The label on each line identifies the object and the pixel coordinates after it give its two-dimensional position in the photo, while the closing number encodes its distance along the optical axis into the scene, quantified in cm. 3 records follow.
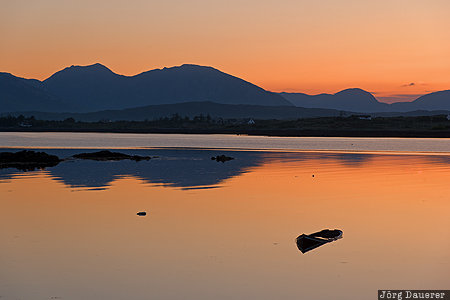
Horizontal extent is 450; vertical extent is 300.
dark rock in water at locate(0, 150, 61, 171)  6800
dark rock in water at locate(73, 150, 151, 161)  7919
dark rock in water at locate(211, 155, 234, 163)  7650
